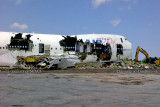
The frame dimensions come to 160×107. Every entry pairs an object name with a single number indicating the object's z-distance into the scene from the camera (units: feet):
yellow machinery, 155.61
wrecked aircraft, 106.93
